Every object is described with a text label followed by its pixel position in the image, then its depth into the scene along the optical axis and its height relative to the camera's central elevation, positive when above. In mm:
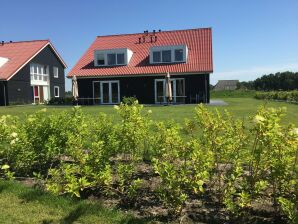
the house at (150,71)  21025 +2554
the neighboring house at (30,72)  24371 +3251
